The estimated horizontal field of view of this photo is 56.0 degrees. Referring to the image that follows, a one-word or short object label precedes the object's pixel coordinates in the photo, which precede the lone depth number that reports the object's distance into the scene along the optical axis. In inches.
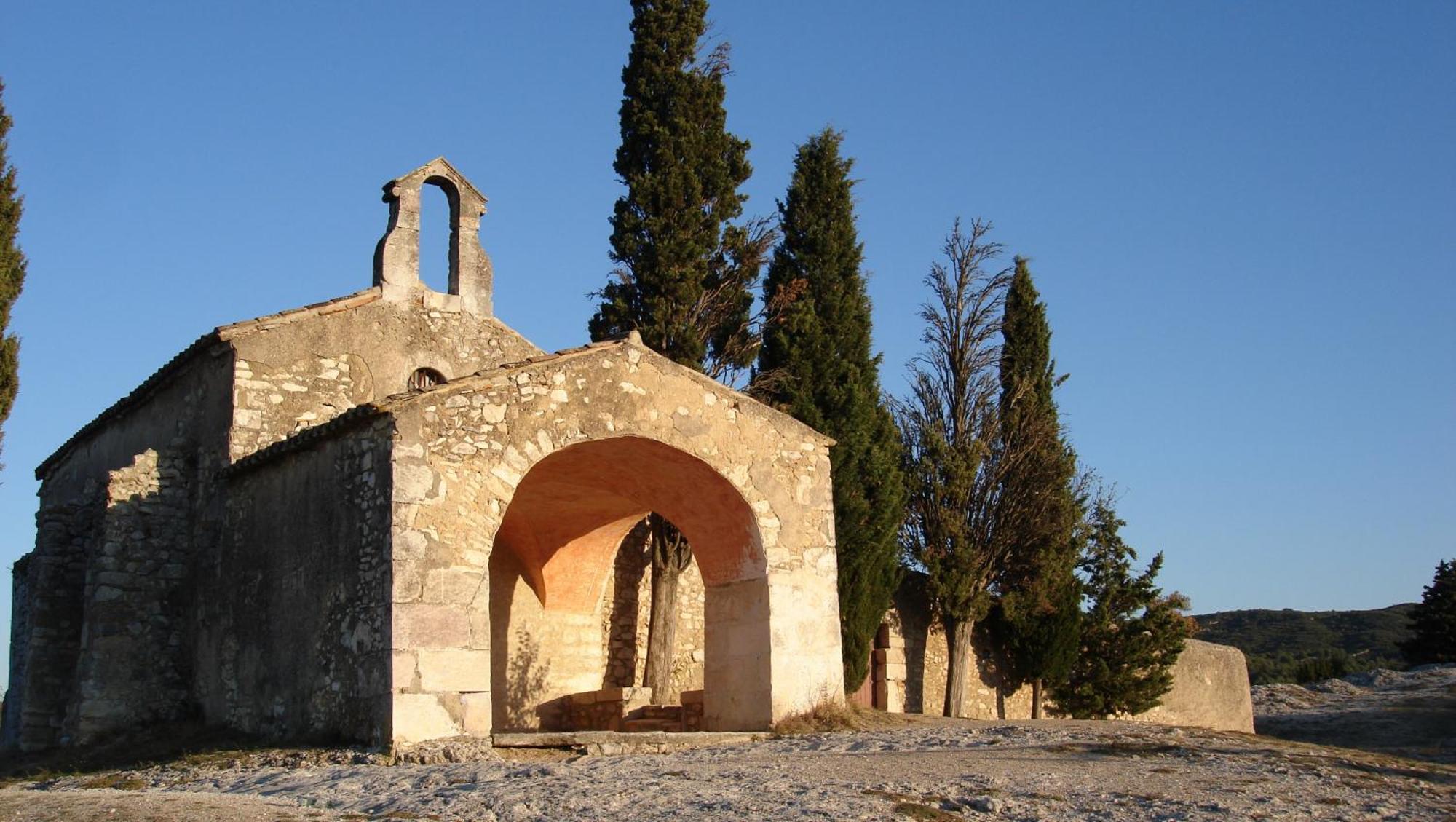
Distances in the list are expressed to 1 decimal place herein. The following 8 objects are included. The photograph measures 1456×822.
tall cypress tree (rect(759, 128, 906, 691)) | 753.6
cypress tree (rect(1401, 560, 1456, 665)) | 1328.7
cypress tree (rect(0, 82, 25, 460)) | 643.5
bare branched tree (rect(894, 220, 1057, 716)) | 862.5
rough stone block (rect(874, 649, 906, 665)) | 837.8
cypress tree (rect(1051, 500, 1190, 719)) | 916.0
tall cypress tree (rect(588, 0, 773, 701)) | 731.4
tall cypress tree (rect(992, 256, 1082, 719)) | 885.8
